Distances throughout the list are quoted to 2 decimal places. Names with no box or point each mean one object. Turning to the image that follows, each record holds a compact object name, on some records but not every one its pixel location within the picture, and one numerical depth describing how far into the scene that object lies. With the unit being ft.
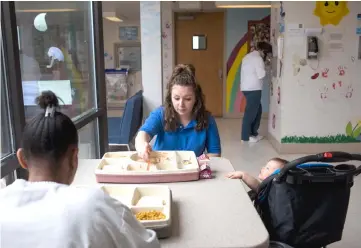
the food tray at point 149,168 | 4.83
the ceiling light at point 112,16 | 23.94
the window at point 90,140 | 9.58
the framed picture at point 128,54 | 29.27
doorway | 23.63
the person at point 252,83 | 17.53
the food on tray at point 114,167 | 4.99
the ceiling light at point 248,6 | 21.92
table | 3.36
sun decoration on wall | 14.05
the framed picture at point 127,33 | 29.58
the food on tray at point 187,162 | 5.45
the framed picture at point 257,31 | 22.89
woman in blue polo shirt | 6.57
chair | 12.10
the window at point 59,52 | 6.20
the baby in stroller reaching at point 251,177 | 5.18
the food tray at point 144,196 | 3.83
